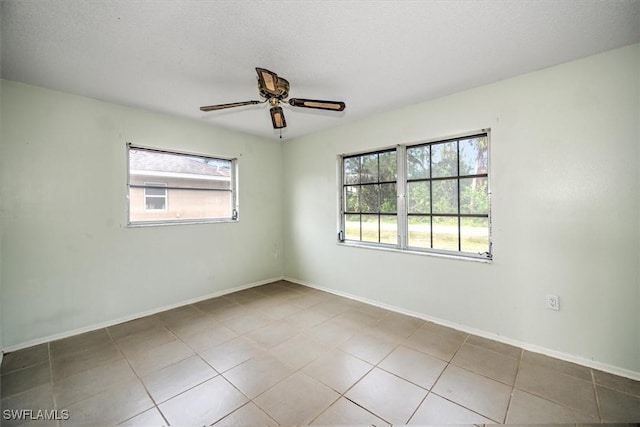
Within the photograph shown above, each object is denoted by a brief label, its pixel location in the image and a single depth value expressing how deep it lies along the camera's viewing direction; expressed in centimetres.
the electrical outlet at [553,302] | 227
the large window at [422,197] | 277
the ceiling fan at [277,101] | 198
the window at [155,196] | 328
